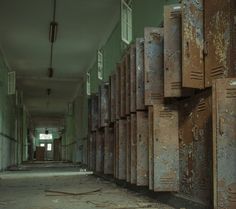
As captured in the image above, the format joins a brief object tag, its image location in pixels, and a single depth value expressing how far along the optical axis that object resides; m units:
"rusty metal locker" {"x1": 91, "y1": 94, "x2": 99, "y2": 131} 9.35
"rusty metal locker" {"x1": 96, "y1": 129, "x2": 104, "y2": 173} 8.58
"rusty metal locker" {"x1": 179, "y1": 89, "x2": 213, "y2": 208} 3.38
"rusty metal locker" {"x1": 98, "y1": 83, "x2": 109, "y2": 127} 7.92
